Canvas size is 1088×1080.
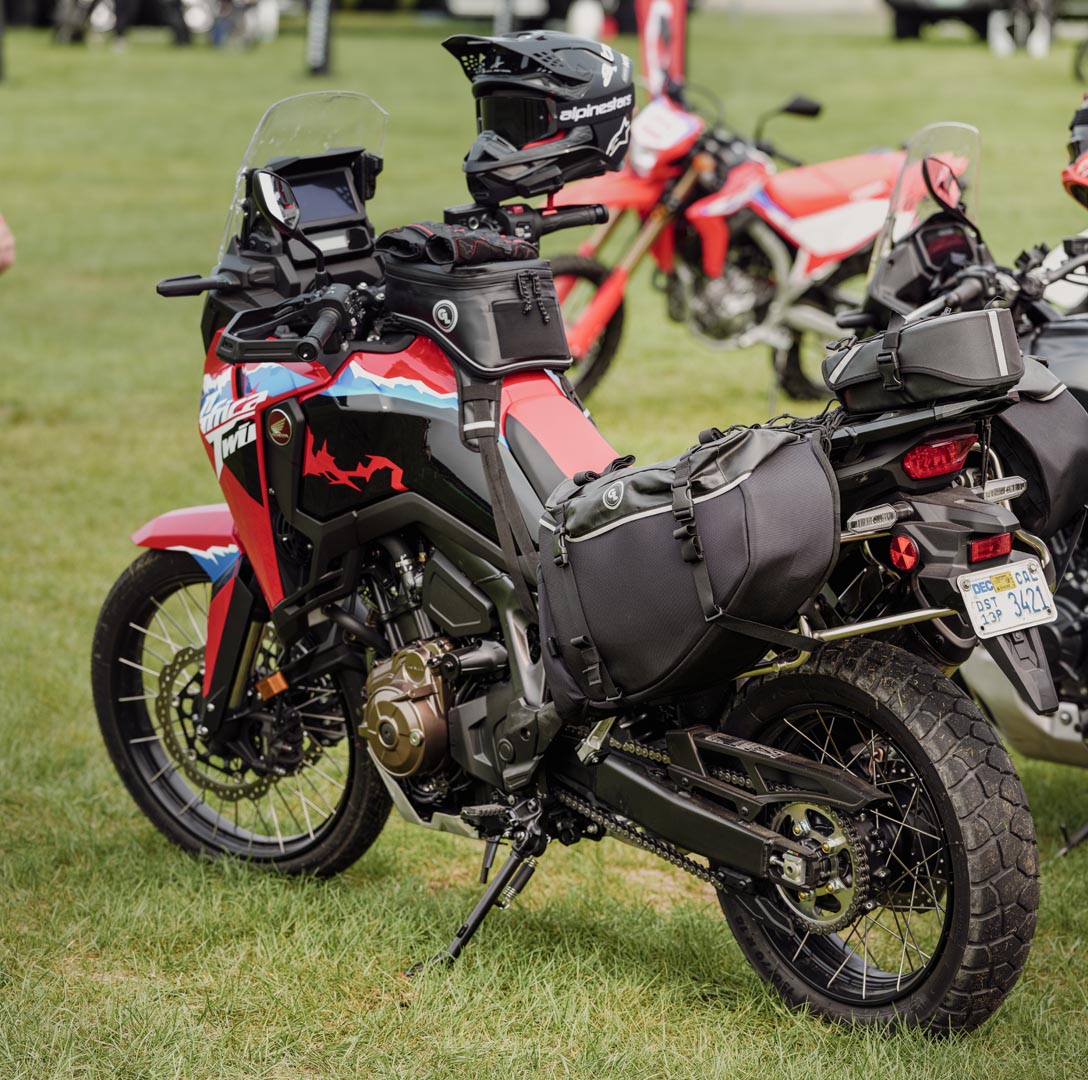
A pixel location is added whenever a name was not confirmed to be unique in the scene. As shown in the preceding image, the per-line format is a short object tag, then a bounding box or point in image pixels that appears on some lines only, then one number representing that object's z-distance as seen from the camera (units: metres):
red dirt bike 15.69
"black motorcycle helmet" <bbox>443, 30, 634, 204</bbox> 6.99
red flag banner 17.63
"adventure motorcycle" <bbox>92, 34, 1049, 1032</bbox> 5.52
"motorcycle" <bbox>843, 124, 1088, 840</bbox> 6.13
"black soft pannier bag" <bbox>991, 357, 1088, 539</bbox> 6.04
